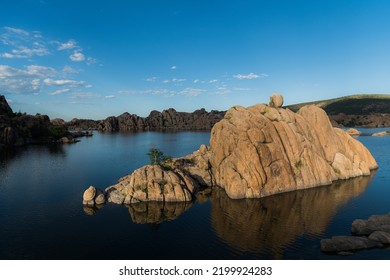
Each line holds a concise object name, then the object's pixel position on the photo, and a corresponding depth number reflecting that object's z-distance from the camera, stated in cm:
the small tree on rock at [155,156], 8062
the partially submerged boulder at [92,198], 6756
